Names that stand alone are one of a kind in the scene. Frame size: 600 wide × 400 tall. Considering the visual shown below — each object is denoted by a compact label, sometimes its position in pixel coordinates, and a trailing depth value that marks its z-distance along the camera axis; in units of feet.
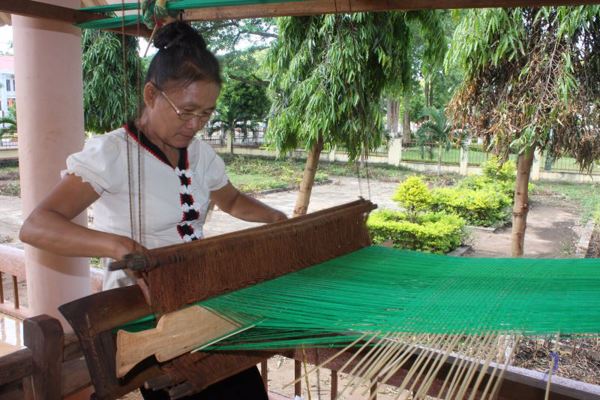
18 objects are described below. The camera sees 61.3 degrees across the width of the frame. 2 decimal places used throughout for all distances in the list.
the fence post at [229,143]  61.21
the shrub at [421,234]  22.16
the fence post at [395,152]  57.72
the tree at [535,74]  13.12
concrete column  7.59
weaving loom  3.04
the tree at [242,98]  51.16
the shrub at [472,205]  29.76
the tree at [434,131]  51.76
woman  3.66
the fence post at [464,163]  52.01
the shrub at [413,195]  26.63
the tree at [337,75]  13.61
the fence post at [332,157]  62.06
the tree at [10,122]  46.44
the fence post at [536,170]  47.80
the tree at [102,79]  23.38
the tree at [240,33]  46.08
